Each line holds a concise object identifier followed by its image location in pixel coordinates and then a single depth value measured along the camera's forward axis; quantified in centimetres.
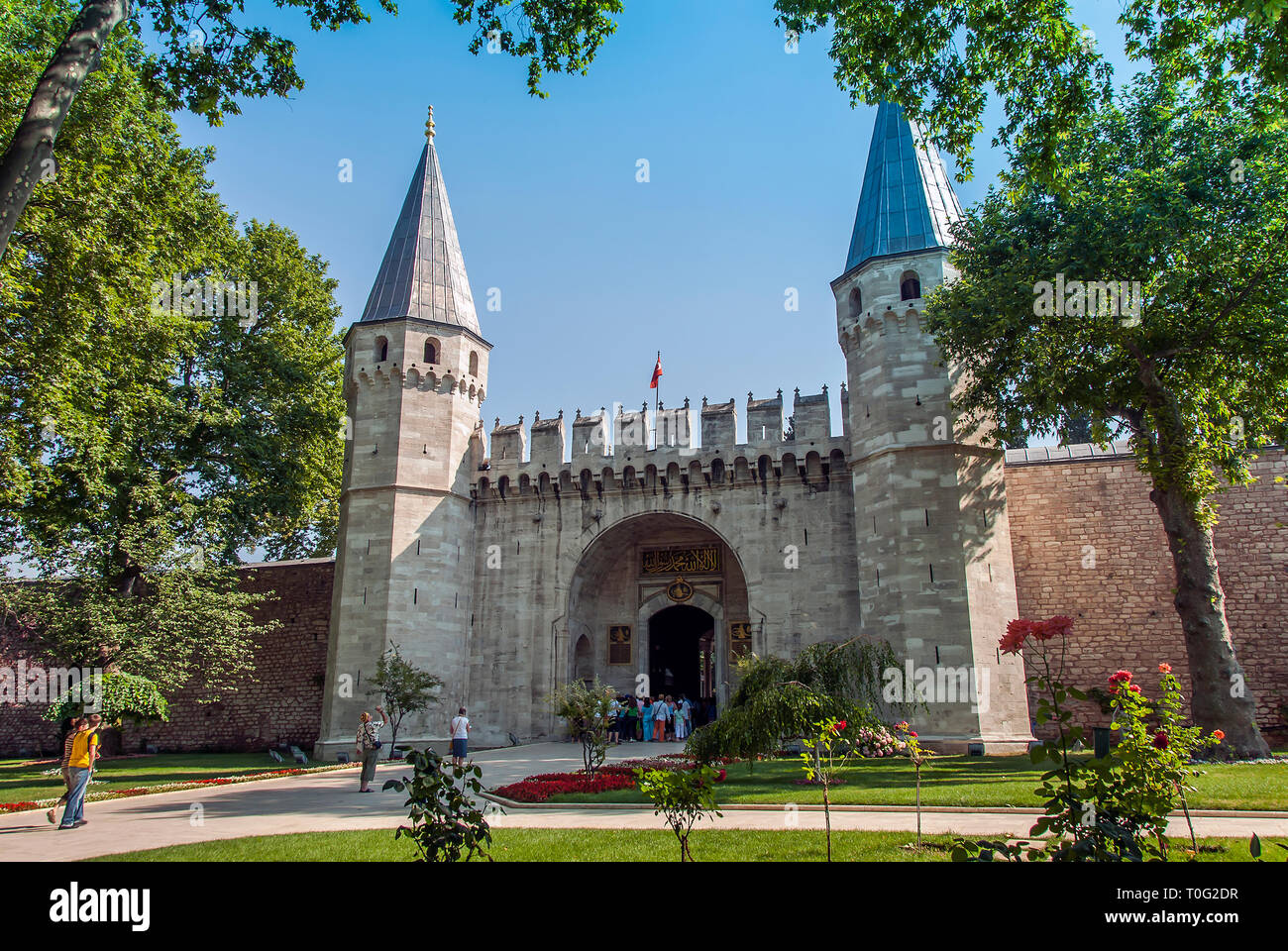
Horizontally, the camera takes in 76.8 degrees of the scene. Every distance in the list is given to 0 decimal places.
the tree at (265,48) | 843
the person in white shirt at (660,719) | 2036
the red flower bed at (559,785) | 1073
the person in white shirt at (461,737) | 1495
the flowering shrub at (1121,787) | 439
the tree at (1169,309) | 1324
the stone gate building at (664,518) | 1747
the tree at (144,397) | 1445
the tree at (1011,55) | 841
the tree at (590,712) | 1322
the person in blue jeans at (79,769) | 958
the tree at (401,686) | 1784
